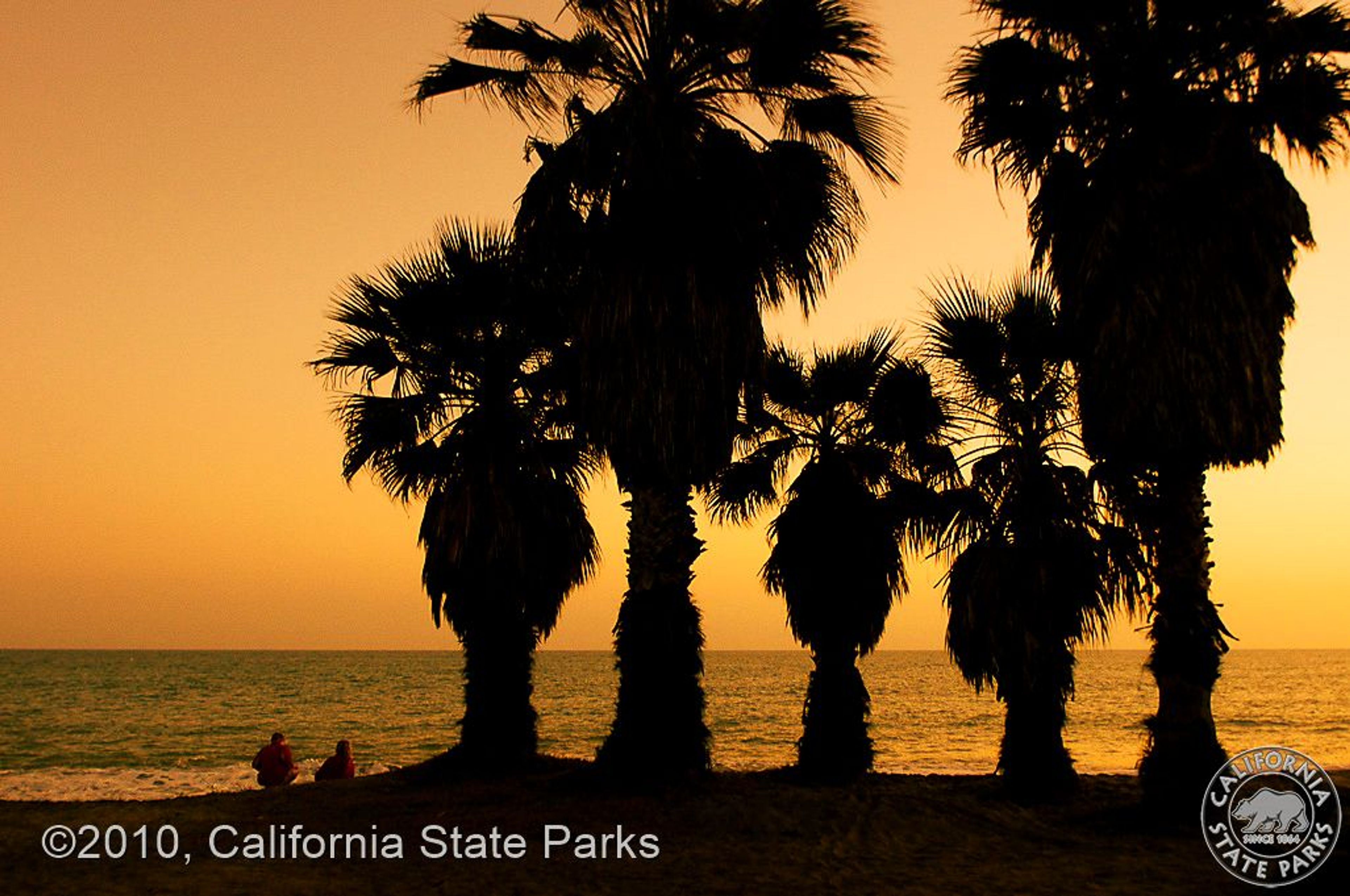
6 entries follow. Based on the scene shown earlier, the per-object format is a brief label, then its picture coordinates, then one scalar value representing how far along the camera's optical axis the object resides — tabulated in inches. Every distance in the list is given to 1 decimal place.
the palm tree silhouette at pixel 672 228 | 609.0
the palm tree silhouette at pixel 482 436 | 726.5
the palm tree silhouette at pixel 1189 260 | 544.1
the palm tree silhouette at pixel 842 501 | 767.1
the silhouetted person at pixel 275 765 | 796.0
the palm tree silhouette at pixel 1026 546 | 662.5
